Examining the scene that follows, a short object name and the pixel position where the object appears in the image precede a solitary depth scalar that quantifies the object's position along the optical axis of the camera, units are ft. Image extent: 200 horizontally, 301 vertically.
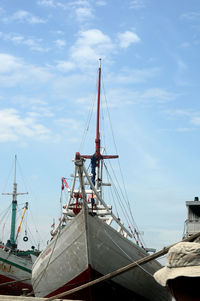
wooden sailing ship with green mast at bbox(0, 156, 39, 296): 95.86
